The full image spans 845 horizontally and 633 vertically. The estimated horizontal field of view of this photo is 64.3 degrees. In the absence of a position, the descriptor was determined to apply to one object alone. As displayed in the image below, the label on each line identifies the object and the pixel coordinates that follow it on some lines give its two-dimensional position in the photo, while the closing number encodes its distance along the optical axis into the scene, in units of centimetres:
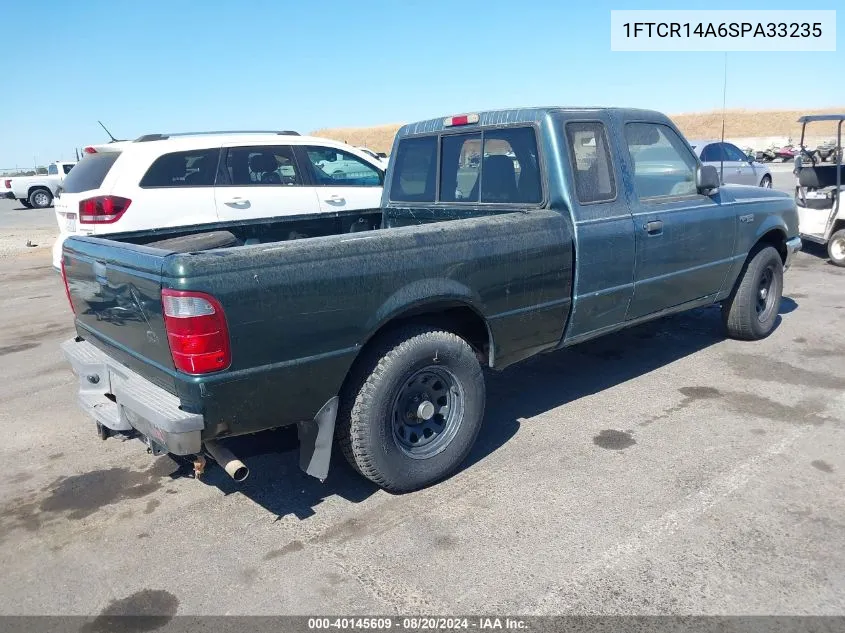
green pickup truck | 279
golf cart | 912
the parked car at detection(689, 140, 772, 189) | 1452
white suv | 684
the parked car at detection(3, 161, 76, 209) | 2612
